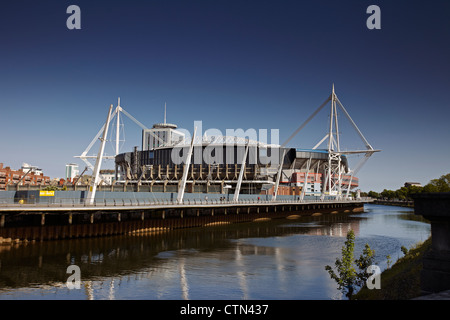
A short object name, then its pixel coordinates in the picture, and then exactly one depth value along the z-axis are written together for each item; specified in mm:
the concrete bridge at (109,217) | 38688
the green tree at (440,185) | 118688
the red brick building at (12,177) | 152125
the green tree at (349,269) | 18891
